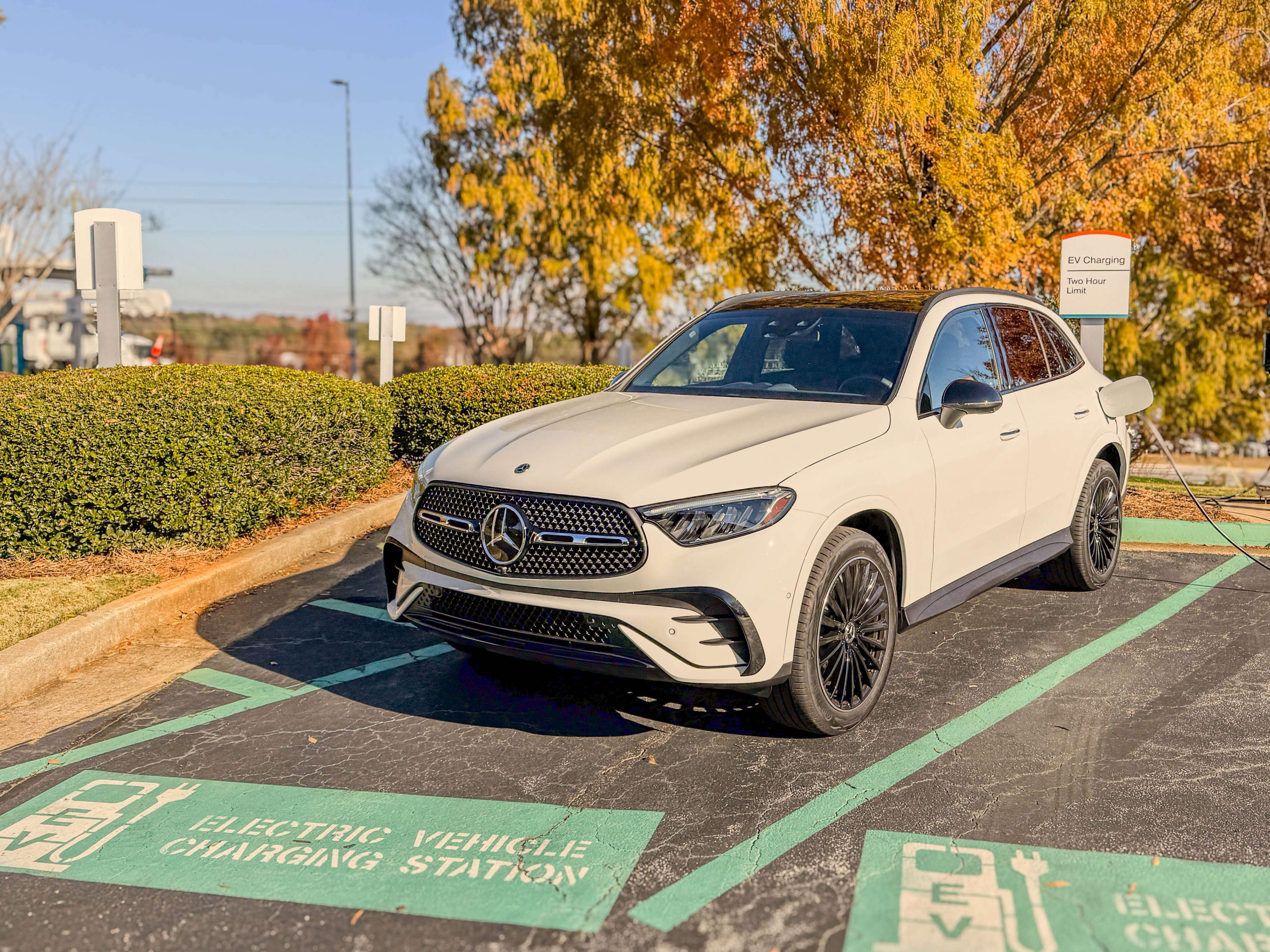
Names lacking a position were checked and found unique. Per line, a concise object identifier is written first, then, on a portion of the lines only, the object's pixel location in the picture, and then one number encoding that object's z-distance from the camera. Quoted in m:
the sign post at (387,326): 12.58
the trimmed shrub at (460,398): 10.20
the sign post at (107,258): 8.86
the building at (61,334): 28.75
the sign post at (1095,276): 8.95
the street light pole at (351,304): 43.88
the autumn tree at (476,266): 30.34
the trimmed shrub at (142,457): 6.45
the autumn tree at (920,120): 10.59
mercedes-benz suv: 3.87
